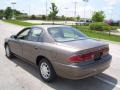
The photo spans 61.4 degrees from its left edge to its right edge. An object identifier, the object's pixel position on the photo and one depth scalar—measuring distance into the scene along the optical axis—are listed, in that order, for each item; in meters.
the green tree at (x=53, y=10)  28.57
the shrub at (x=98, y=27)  15.50
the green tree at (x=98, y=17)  25.18
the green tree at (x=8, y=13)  49.07
